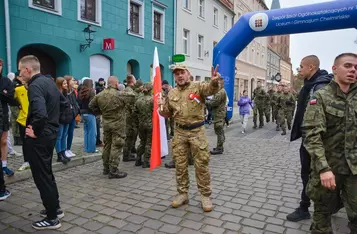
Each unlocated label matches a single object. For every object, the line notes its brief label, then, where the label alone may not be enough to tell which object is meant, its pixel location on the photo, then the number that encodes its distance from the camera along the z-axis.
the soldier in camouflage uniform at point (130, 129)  6.43
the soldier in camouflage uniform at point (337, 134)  2.56
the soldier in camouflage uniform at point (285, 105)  11.19
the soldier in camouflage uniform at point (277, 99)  11.94
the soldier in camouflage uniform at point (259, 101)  12.60
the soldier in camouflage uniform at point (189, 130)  3.86
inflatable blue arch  8.29
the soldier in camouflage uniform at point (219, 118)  7.37
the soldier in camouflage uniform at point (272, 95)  13.34
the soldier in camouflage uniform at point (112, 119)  5.32
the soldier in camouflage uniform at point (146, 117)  6.00
